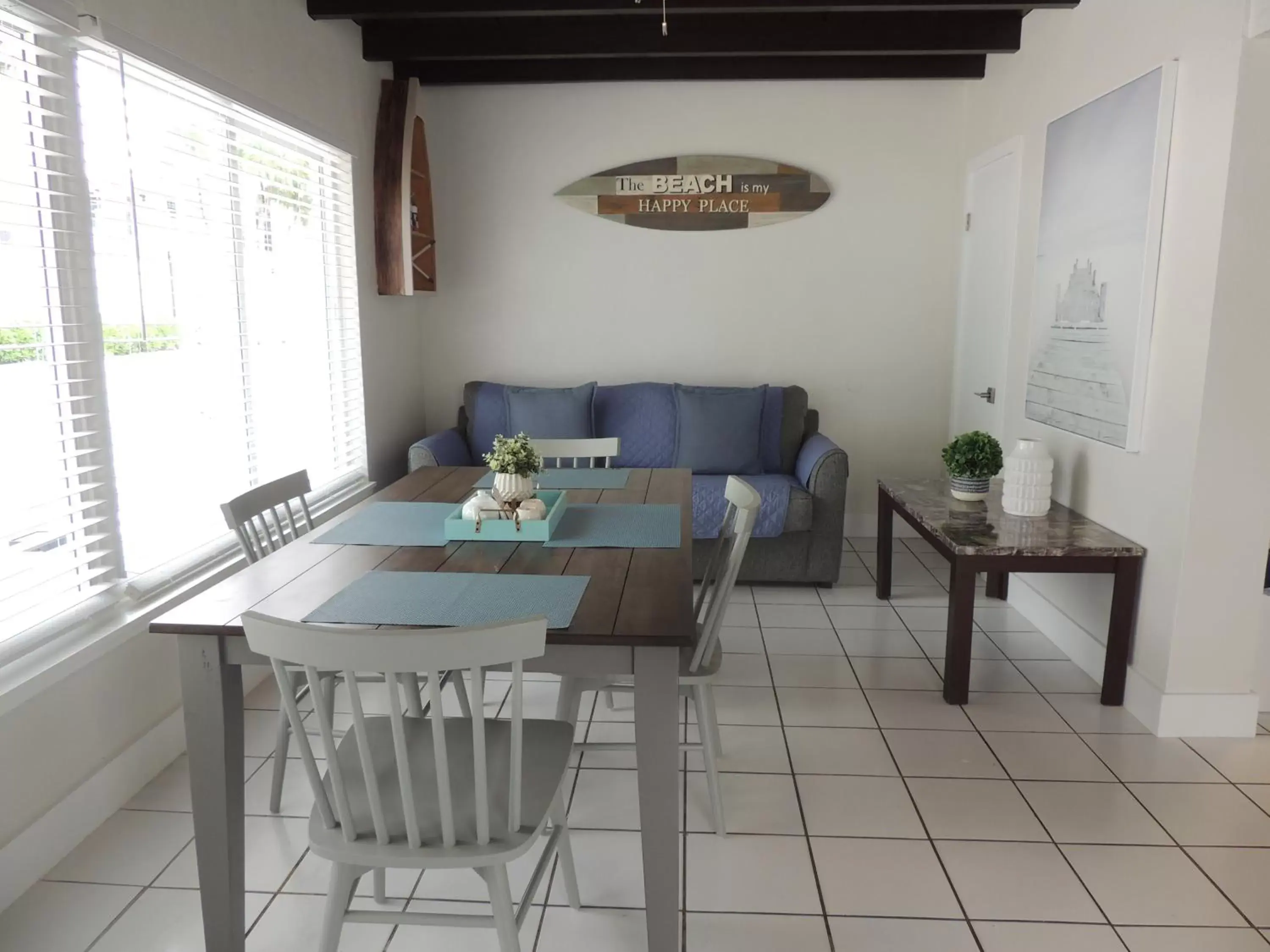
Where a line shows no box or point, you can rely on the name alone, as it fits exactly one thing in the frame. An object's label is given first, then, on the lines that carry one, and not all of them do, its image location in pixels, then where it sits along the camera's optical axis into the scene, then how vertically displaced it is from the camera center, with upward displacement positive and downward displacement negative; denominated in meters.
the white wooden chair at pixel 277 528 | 2.34 -0.57
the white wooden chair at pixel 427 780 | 1.43 -0.86
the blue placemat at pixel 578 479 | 2.98 -0.52
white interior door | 4.24 +0.18
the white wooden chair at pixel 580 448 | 3.42 -0.47
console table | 3.01 -0.78
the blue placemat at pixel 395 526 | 2.36 -0.56
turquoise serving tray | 2.33 -0.53
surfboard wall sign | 4.98 +0.72
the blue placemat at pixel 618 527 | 2.29 -0.54
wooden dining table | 1.69 -0.64
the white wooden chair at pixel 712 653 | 2.20 -0.82
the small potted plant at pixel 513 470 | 2.37 -0.38
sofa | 4.23 -0.61
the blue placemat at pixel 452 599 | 1.78 -0.57
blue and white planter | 3.60 -0.64
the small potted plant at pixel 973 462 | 3.55 -0.53
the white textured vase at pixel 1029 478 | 3.37 -0.56
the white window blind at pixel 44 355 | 2.13 -0.09
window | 2.19 +0.02
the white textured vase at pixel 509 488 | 2.36 -0.43
